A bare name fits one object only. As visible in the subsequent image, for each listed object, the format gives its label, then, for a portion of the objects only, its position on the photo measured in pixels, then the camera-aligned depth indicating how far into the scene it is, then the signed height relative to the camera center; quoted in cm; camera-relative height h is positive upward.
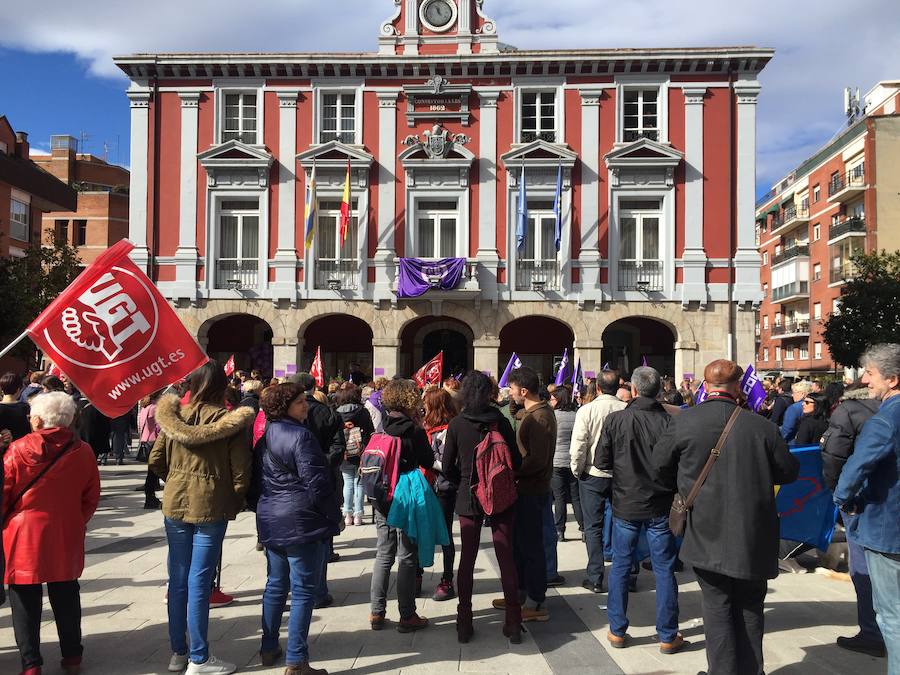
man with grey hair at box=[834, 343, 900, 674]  389 -82
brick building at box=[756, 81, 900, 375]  4031 +811
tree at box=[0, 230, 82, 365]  2091 +208
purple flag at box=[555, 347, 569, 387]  1617 -53
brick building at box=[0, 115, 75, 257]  2708 +639
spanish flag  2038 +402
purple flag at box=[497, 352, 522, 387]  1315 -25
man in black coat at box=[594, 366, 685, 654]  521 -115
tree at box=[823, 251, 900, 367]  2848 +160
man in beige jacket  673 -121
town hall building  2094 +507
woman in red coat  442 -104
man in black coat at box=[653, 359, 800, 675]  404 -98
